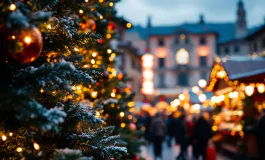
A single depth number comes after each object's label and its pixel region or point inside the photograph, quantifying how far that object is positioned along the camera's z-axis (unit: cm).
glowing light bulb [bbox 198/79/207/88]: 2288
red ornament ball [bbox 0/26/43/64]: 311
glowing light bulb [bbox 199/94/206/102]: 2342
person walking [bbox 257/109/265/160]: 1128
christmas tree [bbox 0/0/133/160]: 304
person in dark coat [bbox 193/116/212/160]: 1323
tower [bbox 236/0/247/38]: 6362
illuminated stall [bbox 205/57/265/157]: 1334
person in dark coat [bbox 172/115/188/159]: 1477
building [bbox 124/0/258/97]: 6544
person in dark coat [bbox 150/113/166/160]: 1588
